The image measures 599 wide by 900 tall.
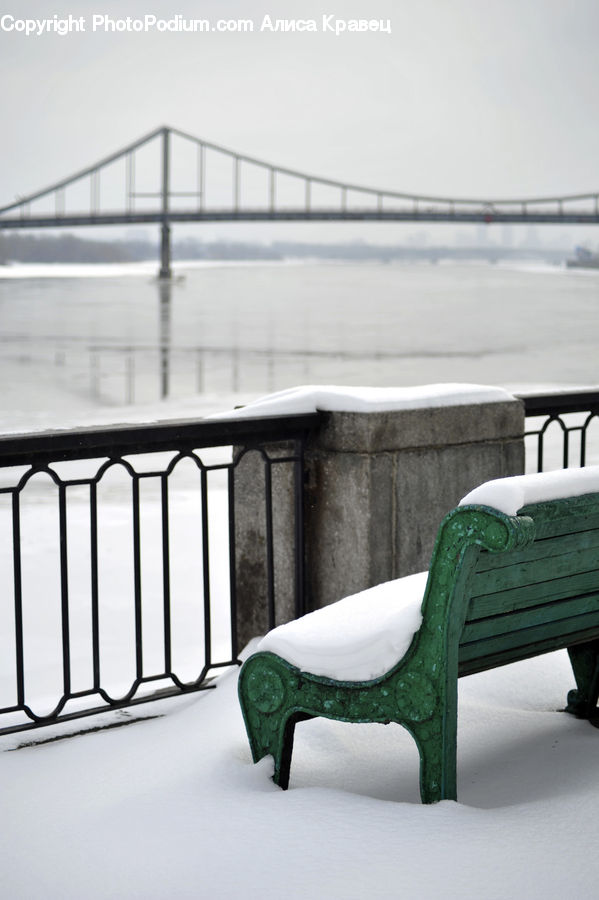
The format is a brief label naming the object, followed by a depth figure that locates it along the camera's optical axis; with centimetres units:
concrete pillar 344
